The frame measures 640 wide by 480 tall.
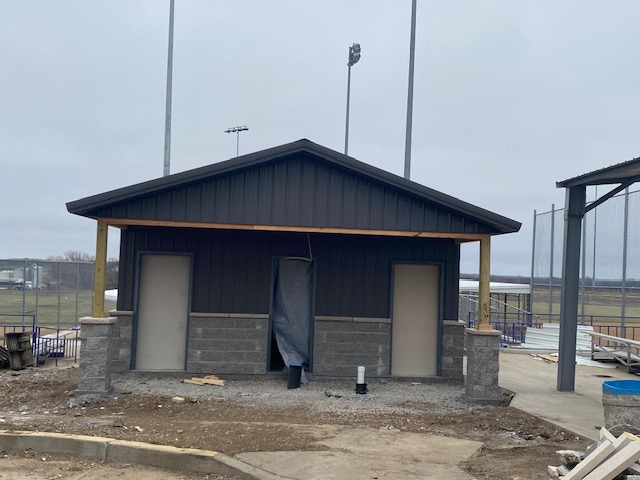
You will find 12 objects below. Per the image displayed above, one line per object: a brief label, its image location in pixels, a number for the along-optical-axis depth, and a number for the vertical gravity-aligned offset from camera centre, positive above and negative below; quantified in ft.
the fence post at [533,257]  76.95 +2.75
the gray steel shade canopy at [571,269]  38.70 +0.74
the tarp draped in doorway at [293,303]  41.70 -2.12
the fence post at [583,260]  63.21 +2.16
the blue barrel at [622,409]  24.34 -4.71
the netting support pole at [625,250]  60.03 +3.06
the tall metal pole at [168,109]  63.46 +15.64
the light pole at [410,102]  61.26 +16.53
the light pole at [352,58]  75.20 +24.97
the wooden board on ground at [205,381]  39.04 -6.88
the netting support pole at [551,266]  73.00 +1.66
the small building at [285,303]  40.70 -2.08
